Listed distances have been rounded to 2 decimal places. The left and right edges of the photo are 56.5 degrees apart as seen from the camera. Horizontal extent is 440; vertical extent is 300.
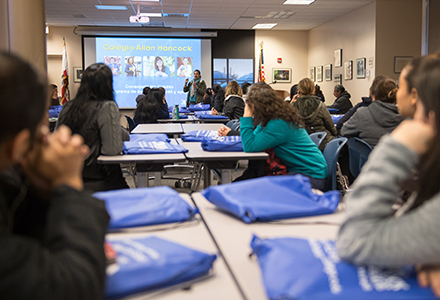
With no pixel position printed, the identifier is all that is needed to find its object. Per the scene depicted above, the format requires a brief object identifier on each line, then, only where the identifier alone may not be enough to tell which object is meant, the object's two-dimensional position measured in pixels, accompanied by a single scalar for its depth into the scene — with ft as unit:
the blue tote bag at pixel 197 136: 11.92
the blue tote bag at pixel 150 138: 11.18
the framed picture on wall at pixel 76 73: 42.29
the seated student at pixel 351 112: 14.56
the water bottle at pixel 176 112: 22.75
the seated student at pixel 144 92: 28.70
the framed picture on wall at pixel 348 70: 33.81
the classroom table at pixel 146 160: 8.31
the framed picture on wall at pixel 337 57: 35.86
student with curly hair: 8.72
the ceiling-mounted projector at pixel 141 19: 30.22
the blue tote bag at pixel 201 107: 30.12
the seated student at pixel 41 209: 2.03
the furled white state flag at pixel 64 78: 40.50
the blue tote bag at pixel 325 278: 2.31
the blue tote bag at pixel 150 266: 2.48
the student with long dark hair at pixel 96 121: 8.41
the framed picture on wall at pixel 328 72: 38.41
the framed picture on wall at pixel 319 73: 41.01
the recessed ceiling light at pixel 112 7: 32.16
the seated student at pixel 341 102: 28.58
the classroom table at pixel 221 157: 8.85
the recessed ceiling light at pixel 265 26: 39.93
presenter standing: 33.37
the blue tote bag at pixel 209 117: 20.97
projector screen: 41.14
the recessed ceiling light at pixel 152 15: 34.88
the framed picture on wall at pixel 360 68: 31.68
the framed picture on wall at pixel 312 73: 42.90
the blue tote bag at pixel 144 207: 3.75
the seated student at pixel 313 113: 15.16
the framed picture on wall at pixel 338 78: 36.14
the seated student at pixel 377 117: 11.28
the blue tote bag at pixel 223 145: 9.50
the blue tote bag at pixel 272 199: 3.93
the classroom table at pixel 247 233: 2.78
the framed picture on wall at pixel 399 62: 29.99
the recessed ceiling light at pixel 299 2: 30.27
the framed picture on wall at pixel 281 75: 44.31
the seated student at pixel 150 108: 21.09
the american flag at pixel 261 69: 40.09
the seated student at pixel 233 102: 21.70
